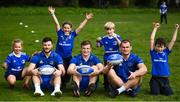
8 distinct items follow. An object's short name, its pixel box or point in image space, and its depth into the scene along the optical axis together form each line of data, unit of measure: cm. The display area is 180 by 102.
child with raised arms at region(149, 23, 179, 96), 992
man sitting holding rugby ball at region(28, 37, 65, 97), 970
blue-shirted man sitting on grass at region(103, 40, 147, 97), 952
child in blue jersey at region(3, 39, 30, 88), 1044
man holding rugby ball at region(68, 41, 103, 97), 955
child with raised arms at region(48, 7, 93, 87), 1084
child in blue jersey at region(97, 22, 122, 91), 1031
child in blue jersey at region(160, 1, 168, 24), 3450
